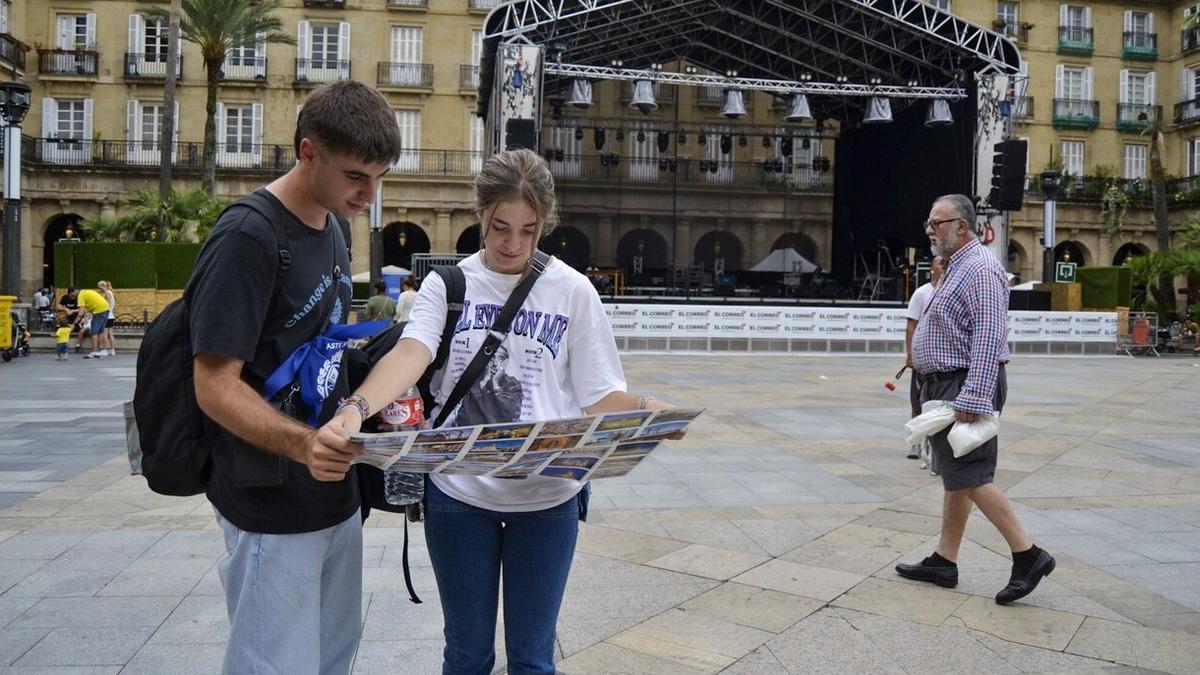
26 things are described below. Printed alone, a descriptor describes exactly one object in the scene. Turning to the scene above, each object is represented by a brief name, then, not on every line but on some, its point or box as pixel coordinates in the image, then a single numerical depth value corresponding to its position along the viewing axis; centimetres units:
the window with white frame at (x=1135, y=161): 4150
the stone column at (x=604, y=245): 3706
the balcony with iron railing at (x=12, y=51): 3372
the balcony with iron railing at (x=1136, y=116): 4097
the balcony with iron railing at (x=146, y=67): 3600
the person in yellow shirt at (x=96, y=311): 1916
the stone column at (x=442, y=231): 3597
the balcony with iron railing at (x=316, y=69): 3619
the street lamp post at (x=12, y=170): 1811
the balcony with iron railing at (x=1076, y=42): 4022
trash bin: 1766
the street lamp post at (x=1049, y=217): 2669
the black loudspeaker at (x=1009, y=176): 2267
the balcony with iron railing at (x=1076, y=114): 4031
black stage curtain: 2528
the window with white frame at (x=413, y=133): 3631
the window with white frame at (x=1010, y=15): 3947
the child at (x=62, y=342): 1852
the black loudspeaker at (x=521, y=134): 2094
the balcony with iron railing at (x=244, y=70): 3619
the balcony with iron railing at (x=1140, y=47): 4097
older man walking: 446
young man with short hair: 198
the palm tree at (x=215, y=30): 2889
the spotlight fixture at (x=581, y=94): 2391
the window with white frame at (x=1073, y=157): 4069
